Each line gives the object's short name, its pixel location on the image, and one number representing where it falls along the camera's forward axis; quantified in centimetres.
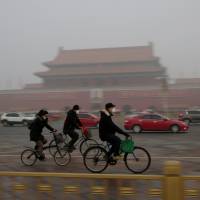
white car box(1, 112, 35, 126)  3747
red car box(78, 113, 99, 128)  3011
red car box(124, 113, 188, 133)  2446
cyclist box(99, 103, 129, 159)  913
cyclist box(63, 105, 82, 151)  1155
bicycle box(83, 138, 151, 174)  921
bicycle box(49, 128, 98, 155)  1234
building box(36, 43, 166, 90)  6619
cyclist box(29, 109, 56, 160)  1080
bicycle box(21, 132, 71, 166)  1085
